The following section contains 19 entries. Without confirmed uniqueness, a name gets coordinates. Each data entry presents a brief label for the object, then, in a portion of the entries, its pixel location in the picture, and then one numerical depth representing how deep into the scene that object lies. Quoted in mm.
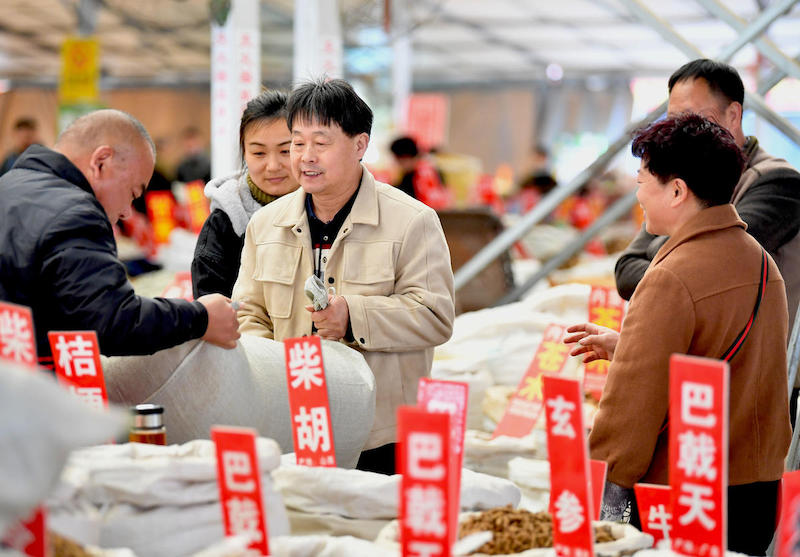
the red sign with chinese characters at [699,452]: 3019
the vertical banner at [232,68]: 8414
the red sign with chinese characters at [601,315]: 4907
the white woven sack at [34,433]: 2699
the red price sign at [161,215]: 9175
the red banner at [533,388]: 4755
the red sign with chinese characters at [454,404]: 3246
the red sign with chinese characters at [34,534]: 2944
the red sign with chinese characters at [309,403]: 3392
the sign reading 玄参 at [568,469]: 3099
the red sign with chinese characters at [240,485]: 3070
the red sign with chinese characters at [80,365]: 3349
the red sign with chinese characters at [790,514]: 2850
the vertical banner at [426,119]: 19962
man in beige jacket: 3887
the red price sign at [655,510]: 3330
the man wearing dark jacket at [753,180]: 4126
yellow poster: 13762
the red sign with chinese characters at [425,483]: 2988
